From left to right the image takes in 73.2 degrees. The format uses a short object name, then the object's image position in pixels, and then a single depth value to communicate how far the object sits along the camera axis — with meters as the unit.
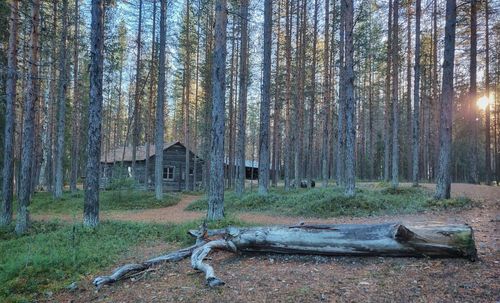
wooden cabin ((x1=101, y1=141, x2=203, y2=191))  31.72
